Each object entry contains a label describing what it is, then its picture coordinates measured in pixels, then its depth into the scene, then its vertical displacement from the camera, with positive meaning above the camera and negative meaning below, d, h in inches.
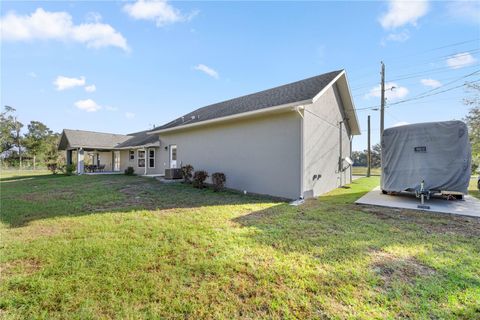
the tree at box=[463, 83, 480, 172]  588.2 +114.4
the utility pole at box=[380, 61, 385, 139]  605.3 +166.8
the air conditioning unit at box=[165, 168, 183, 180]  508.7 -38.0
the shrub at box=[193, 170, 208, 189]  398.6 -40.9
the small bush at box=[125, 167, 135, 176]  672.4 -44.0
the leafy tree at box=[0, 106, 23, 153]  1376.7 +188.8
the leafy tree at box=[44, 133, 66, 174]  1349.7 +78.9
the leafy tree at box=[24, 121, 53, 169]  1408.7 +136.9
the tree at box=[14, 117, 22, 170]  1376.7 +138.6
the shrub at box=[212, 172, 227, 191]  370.6 -40.3
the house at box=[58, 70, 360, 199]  311.3 +34.9
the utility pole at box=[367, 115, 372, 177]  764.2 -13.6
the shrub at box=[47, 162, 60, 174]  732.8 -35.9
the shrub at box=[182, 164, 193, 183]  450.9 -32.6
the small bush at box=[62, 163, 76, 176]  703.7 -39.2
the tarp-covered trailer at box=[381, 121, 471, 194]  266.7 +1.3
